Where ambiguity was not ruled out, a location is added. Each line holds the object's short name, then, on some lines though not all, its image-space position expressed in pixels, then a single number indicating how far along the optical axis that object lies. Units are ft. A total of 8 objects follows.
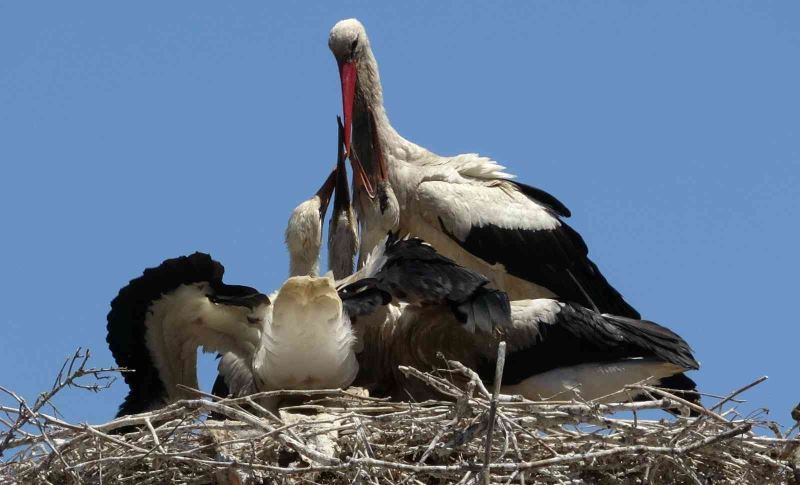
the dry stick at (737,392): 44.04
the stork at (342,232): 61.36
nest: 44.57
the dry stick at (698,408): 44.62
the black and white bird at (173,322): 52.75
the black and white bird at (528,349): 54.39
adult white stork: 67.00
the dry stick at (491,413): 41.52
